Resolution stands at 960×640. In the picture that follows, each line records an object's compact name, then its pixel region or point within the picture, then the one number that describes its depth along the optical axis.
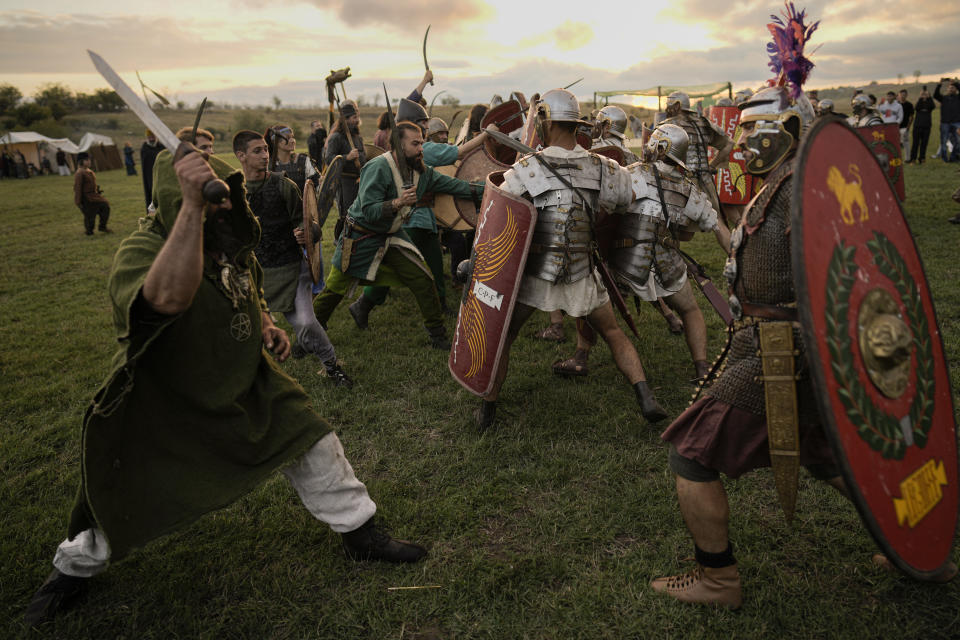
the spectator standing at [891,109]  12.24
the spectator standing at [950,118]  12.94
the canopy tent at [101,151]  29.69
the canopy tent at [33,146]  29.58
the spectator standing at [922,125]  13.45
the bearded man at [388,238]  4.40
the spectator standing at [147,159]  10.48
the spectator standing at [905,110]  12.96
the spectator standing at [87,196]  11.05
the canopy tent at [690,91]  18.57
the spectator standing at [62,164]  28.84
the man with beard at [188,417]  1.81
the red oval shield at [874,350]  1.45
